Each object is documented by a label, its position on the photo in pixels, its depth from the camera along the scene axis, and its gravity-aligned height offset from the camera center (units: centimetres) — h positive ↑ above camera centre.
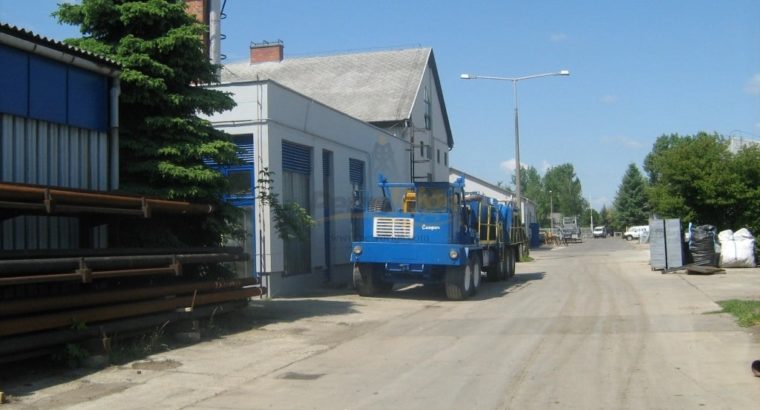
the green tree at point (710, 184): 2823 +177
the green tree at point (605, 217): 15388 +348
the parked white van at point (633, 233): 8304 -12
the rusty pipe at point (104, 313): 883 -96
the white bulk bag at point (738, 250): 2642 -70
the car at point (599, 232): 10881 +9
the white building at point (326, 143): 1922 +306
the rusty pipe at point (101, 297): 892 -75
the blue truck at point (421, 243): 1833 -18
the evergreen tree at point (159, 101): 1284 +245
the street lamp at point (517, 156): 3946 +421
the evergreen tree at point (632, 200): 9875 +433
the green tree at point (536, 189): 13875 +851
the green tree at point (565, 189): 14536 +874
